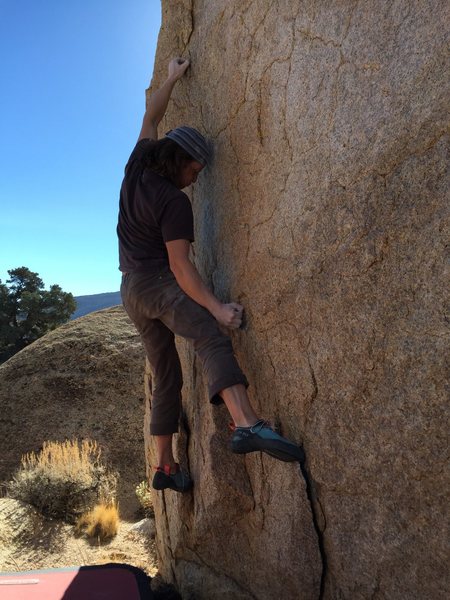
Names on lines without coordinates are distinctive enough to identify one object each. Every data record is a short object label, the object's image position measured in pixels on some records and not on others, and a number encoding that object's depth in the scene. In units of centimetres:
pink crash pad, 280
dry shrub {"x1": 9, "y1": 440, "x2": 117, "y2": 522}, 648
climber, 243
